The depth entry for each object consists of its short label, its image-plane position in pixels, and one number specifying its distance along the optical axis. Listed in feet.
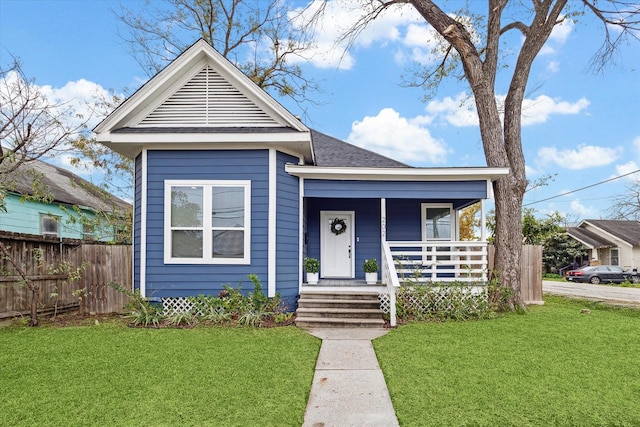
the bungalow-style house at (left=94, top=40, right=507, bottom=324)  25.68
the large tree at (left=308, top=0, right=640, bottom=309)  30.32
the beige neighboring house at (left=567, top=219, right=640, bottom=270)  94.89
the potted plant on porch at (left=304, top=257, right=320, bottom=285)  28.76
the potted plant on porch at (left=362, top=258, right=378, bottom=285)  28.96
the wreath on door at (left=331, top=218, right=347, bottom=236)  34.91
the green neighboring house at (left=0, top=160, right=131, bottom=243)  39.50
